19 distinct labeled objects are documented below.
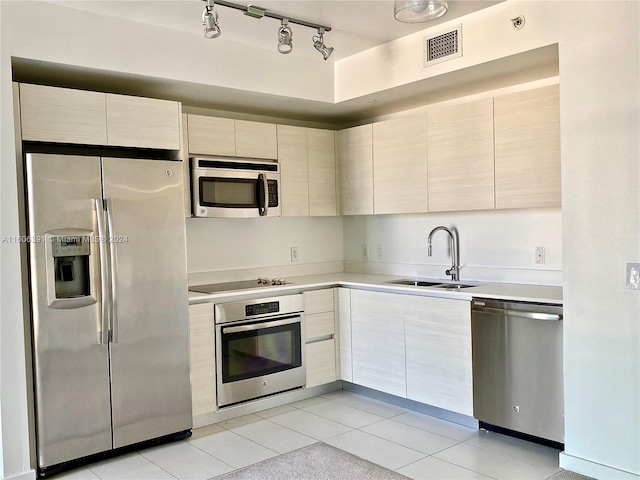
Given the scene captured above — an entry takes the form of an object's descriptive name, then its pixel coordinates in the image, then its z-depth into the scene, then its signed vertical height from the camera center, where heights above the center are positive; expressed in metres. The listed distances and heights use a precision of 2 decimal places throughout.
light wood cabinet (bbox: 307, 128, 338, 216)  4.56 +0.45
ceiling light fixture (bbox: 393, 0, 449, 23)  2.53 +0.98
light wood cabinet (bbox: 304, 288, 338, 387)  4.22 -0.85
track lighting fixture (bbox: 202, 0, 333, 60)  2.85 +1.13
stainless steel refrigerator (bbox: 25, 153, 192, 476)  3.00 -0.41
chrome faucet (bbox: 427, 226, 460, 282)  4.19 -0.23
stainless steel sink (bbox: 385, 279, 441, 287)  4.25 -0.46
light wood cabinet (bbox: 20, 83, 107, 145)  2.98 +0.65
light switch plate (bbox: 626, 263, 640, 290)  2.67 -0.28
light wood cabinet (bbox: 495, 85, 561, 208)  3.32 +0.44
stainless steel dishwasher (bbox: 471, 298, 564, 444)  3.06 -0.85
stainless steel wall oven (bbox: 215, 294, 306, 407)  3.78 -0.85
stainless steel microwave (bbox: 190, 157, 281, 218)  3.88 +0.30
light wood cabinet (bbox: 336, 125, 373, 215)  4.48 +0.45
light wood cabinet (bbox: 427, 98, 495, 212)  3.66 +0.44
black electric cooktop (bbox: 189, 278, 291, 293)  3.96 -0.43
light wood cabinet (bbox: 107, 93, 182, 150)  3.27 +0.66
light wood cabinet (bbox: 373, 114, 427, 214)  4.08 +0.44
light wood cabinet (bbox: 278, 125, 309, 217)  4.37 +0.45
